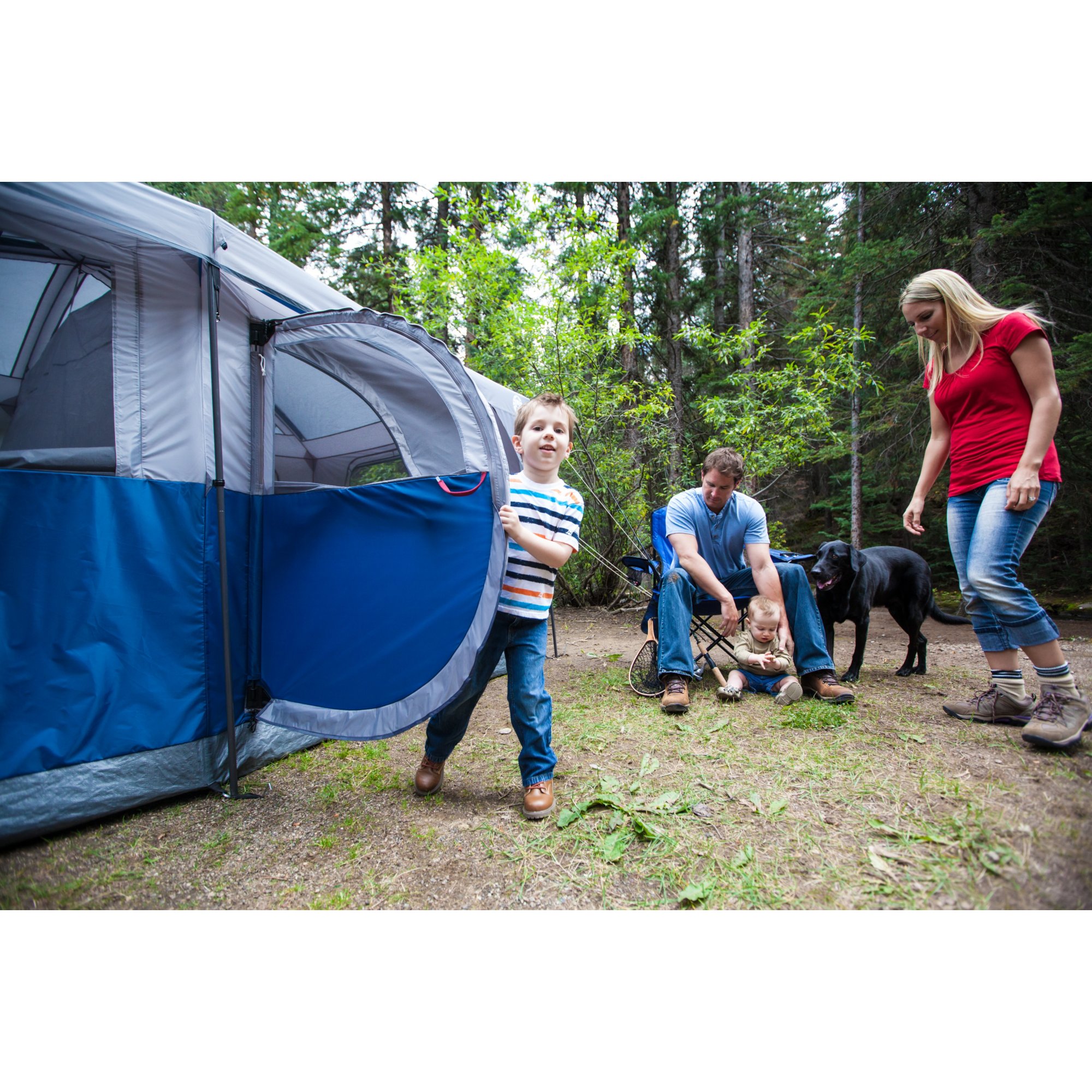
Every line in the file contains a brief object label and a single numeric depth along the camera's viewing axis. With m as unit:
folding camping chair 3.39
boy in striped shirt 1.93
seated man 3.10
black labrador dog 3.29
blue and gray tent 1.81
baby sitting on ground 3.06
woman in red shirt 2.06
